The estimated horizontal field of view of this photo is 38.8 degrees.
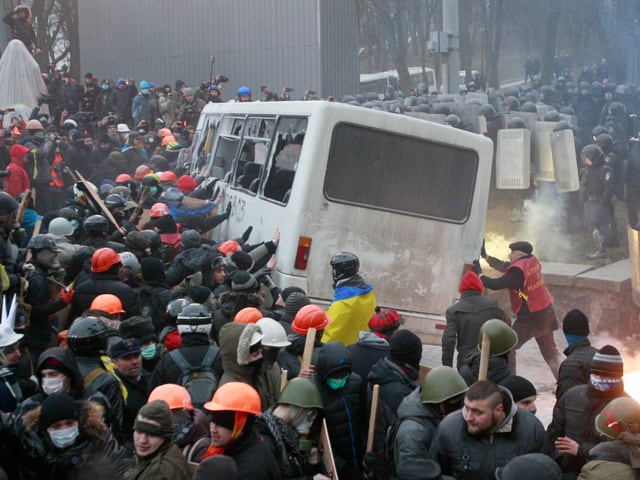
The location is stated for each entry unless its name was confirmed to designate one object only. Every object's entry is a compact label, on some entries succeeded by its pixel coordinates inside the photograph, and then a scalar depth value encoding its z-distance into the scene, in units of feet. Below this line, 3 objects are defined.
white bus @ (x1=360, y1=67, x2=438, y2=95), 131.54
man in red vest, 27.37
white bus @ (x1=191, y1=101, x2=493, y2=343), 26.73
